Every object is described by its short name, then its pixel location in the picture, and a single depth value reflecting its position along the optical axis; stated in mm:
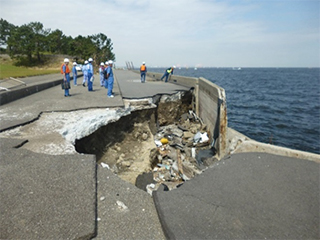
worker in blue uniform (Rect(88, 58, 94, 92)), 13211
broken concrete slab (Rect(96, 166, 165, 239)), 2922
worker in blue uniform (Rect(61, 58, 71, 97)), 10499
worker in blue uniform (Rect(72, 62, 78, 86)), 16830
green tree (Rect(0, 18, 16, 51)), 68350
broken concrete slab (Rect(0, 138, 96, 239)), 2754
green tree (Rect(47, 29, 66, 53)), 53831
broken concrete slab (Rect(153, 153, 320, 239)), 3181
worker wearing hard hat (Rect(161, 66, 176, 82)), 20144
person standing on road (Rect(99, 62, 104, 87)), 16597
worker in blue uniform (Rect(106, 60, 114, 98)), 10516
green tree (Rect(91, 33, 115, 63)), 56688
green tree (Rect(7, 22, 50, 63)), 48031
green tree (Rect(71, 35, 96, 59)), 49994
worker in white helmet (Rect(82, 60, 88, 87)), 14422
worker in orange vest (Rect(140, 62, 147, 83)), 19016
